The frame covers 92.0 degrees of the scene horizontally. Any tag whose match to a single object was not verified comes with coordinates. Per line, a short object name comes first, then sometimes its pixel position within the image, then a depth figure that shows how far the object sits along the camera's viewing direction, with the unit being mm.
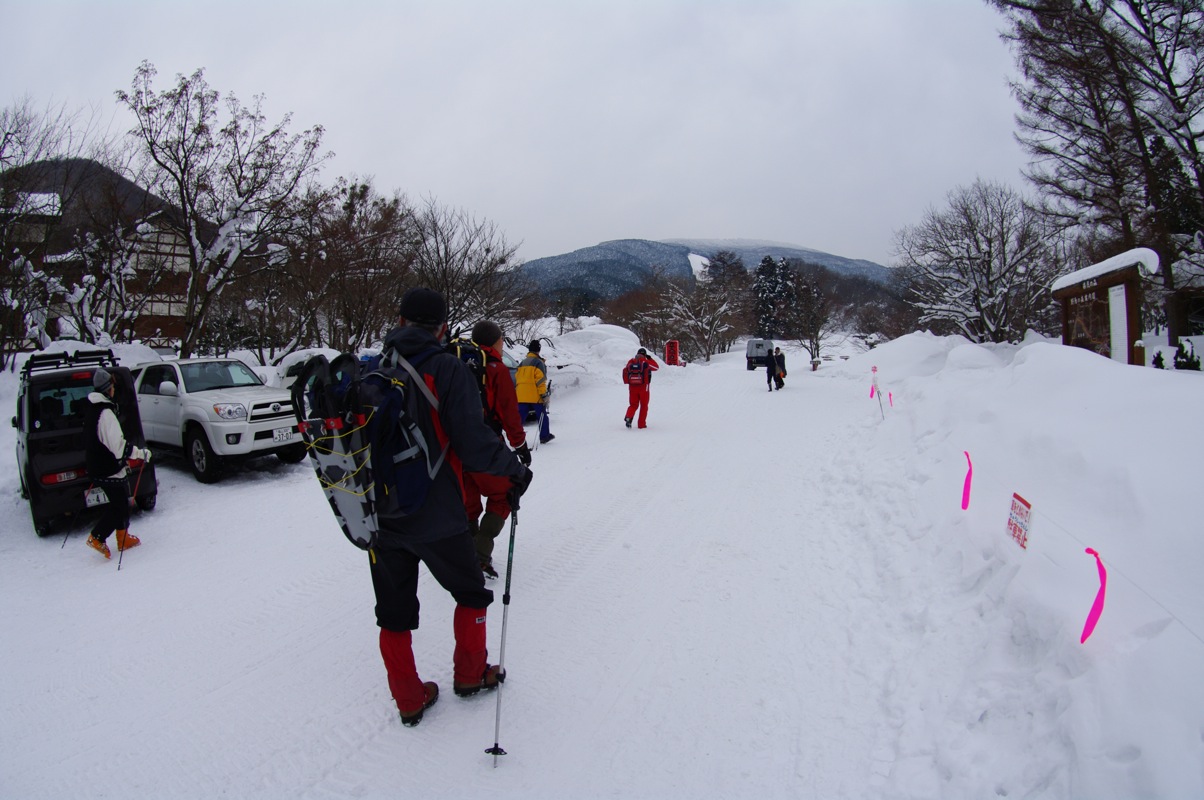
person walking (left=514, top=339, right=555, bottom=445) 9578
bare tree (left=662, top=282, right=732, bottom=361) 49312
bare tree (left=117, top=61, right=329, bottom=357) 12031
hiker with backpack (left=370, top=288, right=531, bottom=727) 2883
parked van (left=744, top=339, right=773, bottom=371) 32562
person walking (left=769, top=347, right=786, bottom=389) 19281
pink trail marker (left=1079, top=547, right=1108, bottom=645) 2652
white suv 8117
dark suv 6121
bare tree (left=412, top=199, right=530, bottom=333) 17953
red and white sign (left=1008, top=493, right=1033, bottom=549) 3698
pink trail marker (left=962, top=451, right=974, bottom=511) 5042
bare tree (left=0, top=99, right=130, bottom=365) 9562
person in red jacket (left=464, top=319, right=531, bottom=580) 4535
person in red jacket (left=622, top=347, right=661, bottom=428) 11680
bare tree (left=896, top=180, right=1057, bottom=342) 28219
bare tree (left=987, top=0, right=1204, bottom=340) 15531
